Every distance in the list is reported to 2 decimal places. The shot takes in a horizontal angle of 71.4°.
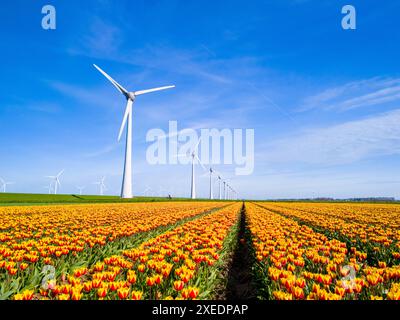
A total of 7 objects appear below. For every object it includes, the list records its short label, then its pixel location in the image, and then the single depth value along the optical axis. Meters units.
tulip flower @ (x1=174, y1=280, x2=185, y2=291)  5.16
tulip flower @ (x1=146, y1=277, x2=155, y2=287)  5.40
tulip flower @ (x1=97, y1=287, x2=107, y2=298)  4.66
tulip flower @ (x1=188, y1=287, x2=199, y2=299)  4.83
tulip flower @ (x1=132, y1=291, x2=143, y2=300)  4.56
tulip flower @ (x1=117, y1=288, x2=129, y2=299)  4.67
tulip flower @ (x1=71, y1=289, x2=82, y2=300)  4.45
